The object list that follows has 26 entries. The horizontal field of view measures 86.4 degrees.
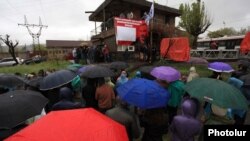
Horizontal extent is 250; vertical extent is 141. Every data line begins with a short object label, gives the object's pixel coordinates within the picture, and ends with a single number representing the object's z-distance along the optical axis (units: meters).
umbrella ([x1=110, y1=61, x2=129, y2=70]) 4.77
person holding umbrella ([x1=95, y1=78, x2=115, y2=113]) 3.06
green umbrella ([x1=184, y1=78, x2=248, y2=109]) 2.08
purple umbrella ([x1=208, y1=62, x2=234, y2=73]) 3.39
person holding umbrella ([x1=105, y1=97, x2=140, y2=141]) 2.17
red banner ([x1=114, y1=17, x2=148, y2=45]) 9.85
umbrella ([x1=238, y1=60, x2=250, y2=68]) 3.61
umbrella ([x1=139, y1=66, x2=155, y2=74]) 4.12
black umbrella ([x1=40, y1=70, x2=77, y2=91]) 2.93
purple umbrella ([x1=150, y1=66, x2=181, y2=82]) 3.03
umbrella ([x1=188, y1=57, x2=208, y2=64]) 5.64
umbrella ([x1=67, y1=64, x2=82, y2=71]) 4.62
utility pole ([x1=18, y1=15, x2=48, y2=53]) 20.80
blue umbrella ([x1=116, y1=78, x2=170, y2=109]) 2.34
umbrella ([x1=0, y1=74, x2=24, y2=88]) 3.17
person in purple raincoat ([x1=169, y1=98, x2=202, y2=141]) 2.08
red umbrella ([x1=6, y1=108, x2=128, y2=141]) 1.13
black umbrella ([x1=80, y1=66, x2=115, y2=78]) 3.21
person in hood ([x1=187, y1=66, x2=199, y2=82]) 3.96
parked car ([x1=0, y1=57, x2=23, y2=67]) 18.91
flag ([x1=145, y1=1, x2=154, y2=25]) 9.72
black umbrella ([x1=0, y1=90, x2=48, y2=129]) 1.64
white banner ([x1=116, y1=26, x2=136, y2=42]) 9.88
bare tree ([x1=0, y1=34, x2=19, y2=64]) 17.62
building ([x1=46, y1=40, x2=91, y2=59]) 38.81
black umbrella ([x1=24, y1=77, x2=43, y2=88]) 3.30
